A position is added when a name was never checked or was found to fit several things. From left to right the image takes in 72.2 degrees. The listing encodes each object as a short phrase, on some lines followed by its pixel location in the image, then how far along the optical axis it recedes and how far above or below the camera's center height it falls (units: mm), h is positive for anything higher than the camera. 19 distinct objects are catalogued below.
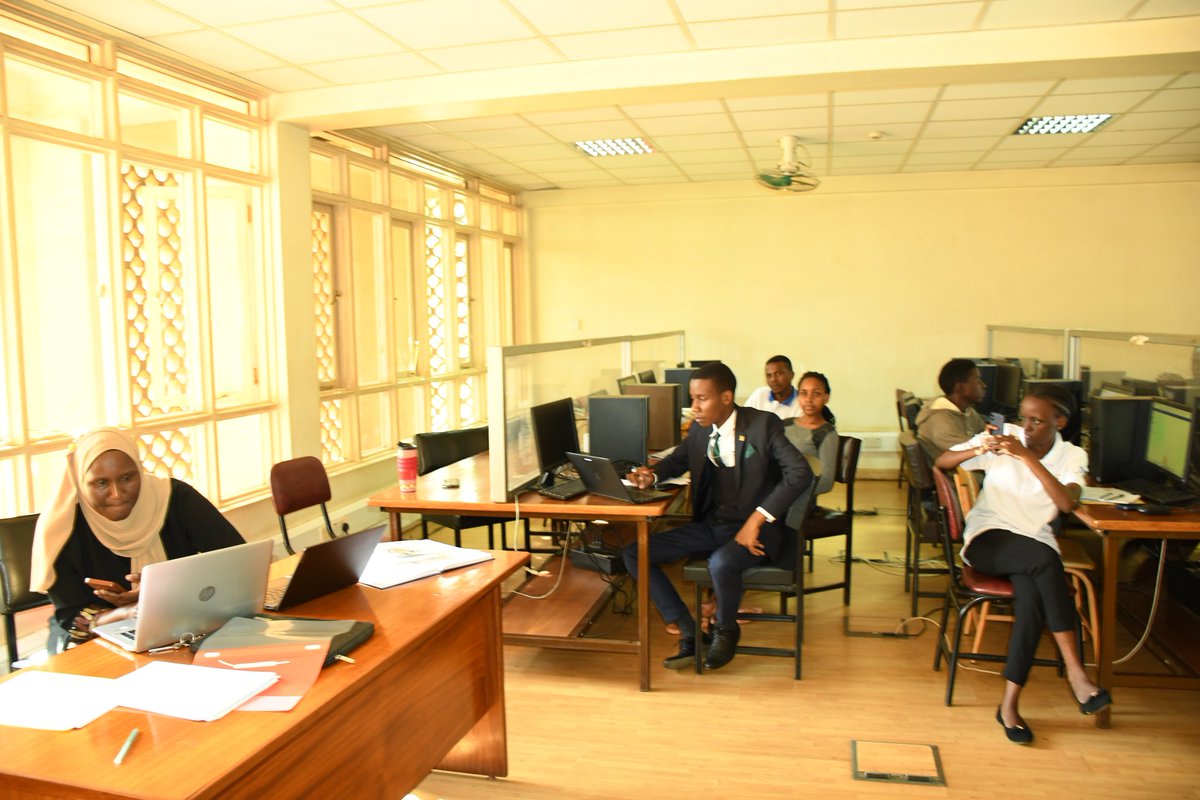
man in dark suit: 3500 -676
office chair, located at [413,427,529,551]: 4594 -644
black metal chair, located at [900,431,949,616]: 3816 -888
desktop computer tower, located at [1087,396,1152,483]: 3711 -460
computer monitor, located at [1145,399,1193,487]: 3322 -445
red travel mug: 3662 -556
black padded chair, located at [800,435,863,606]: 4191 -916
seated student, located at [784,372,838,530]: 4117 -499
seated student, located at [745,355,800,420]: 5586 -369
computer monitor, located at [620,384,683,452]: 4762 -423
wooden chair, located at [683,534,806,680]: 3453 -1026
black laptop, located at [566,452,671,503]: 3436 -597
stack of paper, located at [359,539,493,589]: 2410 -672
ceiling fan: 6289 +1272
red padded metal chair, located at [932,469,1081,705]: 3178 -980
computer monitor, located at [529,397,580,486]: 3738 -440
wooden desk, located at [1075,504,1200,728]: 2980 -733
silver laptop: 1799 -571
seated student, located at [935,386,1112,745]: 3014 -746
